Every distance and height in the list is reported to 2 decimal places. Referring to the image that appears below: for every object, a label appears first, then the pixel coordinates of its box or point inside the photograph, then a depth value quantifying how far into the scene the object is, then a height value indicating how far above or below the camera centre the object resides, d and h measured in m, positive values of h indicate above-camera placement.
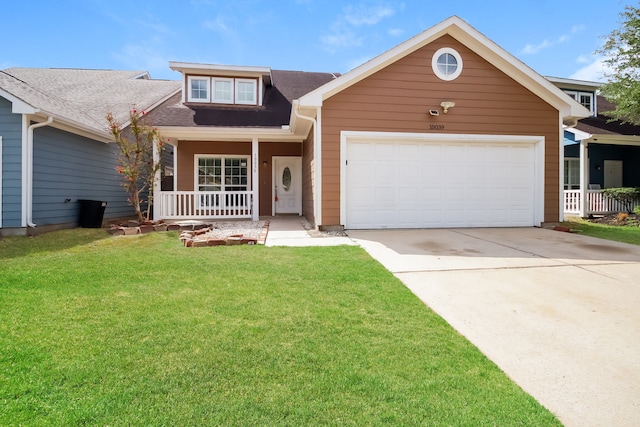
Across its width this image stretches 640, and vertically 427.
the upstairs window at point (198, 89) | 11.61 +4.15
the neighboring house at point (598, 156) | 13.08 +2.28
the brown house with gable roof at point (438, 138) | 7.66 +1.72
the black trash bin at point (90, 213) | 9.02 -0.11
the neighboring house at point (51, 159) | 7.32 +1.24
